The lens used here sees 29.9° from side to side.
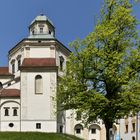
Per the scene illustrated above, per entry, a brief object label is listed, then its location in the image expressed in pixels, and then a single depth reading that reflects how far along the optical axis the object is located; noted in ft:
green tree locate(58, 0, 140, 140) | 55.10
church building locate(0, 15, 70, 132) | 137.72
